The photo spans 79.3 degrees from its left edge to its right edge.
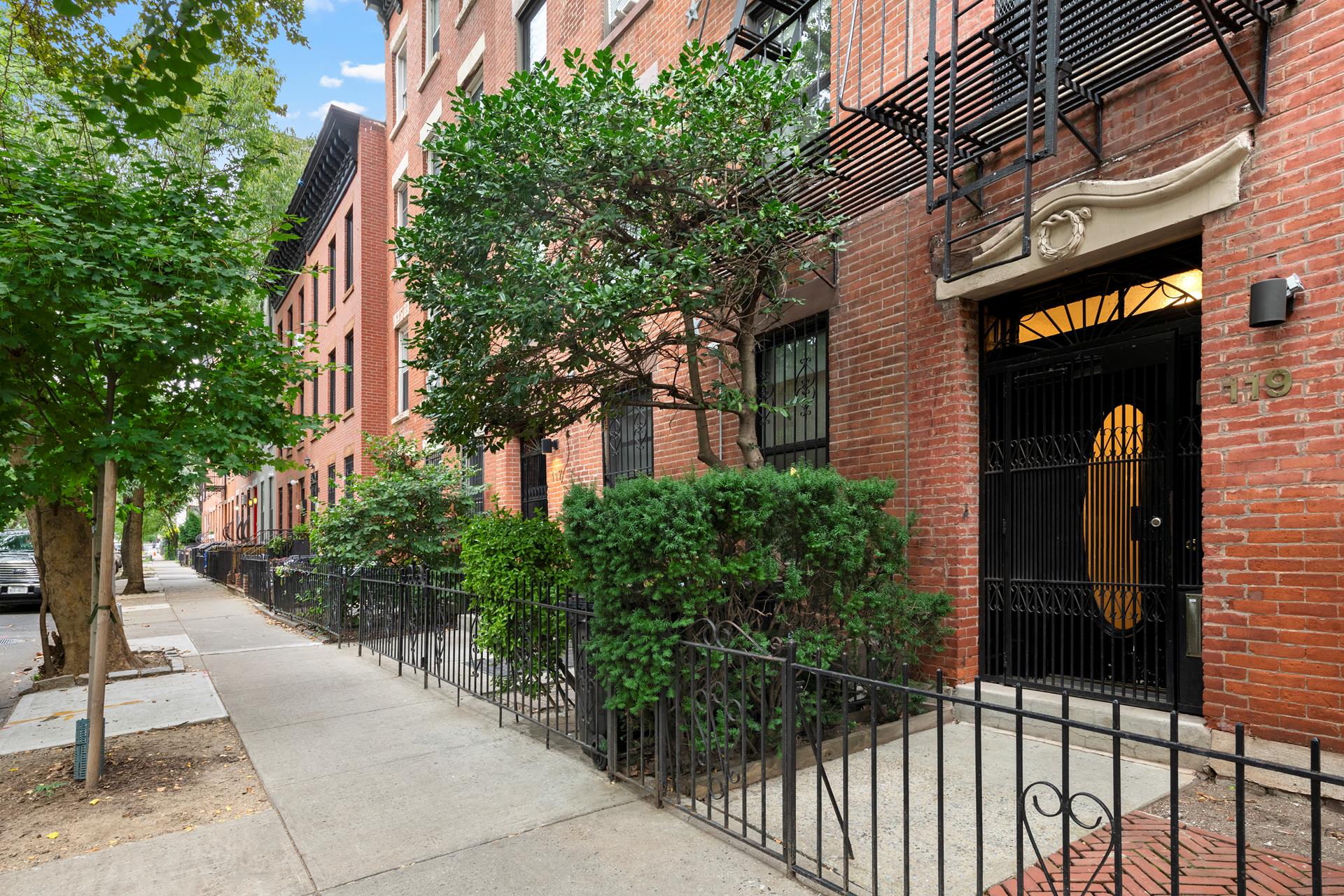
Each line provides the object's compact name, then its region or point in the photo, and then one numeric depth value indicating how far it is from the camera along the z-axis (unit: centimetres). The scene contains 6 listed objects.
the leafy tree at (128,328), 480
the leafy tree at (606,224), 563
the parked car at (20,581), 1720
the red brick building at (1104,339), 438
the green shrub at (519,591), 583
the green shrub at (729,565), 441
